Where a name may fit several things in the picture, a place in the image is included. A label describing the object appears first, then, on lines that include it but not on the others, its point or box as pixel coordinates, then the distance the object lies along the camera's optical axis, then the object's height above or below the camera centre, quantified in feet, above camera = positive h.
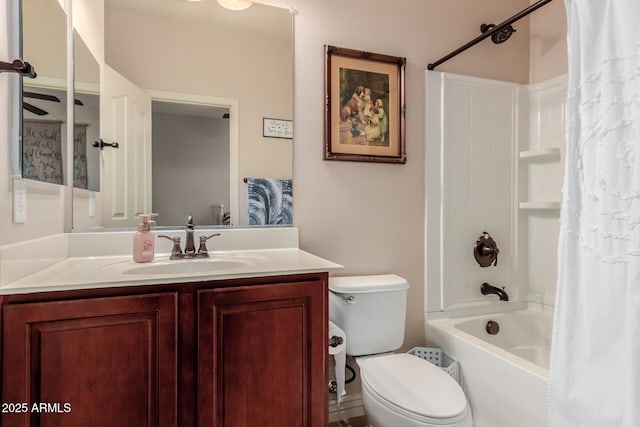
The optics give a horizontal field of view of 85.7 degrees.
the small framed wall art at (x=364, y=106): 5.91 +1.88
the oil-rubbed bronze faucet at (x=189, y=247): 4.73 -0.49
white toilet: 4.06 -2.24
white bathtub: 4.60 -2.39
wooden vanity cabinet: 2.97 -1.37
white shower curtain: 3.01 -0.16
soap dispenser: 4.39 -0.41
